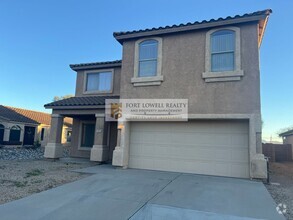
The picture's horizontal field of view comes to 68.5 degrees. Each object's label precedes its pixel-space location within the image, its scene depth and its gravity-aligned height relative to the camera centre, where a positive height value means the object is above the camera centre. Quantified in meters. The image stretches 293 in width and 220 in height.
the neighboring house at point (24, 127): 24.66 +0.65
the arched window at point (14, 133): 25.25 -0.20
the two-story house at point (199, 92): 8.91 +2.11
